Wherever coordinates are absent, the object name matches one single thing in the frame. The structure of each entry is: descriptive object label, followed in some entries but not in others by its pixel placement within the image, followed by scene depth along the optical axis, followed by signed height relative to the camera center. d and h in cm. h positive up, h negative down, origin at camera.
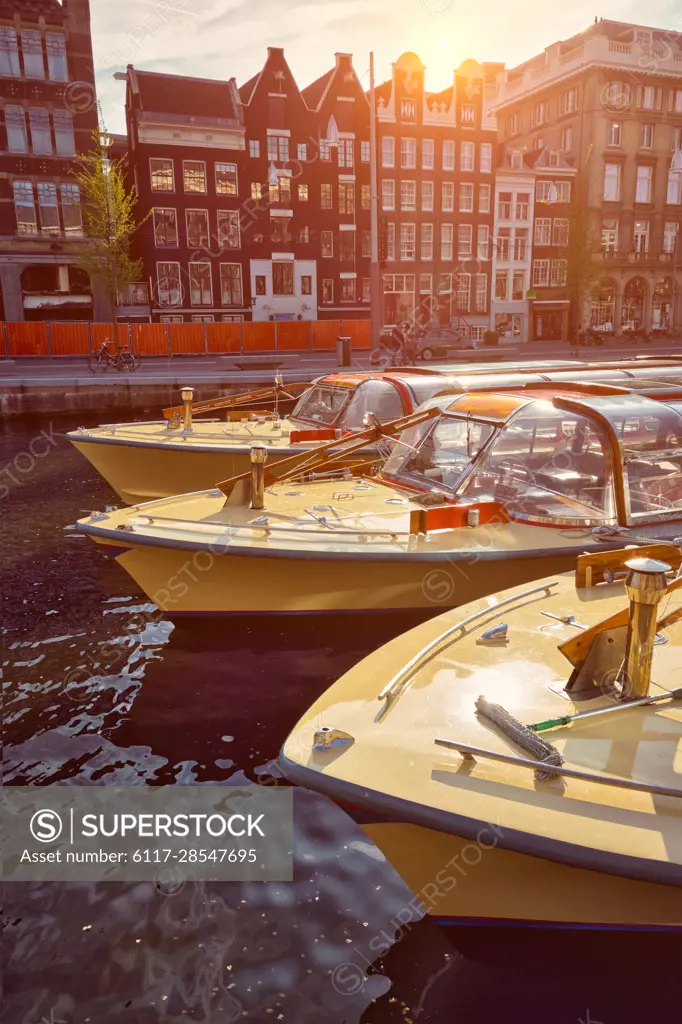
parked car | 3244 -108
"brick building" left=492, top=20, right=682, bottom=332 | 4728 +1080
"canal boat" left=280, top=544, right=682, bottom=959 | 318 -202
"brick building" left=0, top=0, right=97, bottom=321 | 3628 +895
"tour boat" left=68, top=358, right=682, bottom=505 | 1153 -179
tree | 3195 +407
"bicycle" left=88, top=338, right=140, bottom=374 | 2781 -133
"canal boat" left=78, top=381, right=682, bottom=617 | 702 -195
